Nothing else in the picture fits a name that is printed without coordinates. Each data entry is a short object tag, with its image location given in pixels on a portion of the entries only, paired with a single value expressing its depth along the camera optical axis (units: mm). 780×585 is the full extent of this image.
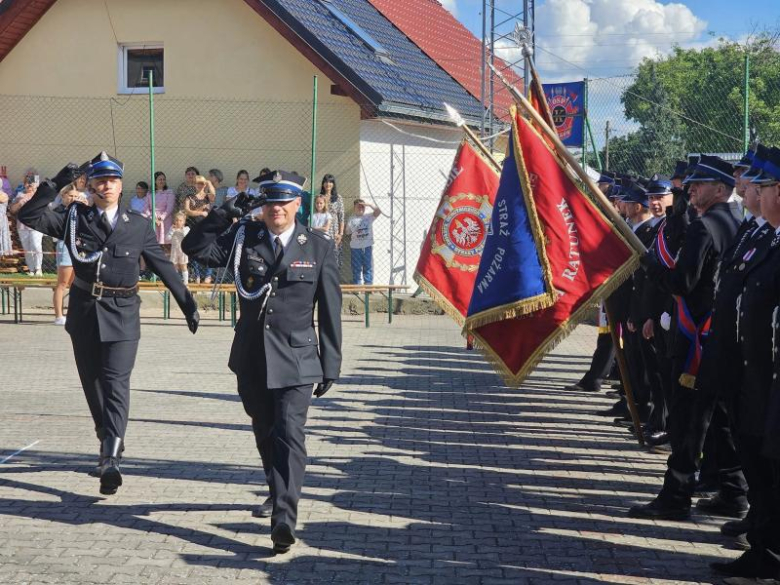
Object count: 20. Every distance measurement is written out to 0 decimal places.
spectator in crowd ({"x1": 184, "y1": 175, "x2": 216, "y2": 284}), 19000
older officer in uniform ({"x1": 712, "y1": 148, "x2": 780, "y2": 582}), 5098
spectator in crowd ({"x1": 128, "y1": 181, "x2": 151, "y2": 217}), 19391
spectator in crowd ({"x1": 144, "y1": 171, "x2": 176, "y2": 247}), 19250
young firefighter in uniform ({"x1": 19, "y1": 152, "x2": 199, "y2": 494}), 7098
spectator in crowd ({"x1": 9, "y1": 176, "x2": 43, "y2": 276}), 18875
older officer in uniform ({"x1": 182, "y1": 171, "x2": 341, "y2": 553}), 5969
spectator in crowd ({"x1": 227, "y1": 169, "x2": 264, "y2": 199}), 19288
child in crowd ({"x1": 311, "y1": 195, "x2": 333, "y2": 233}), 18359
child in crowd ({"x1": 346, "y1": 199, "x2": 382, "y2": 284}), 19031
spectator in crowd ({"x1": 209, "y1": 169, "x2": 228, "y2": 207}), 19641
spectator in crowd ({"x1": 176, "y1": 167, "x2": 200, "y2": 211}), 19672
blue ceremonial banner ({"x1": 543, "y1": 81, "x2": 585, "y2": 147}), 18406
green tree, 15555
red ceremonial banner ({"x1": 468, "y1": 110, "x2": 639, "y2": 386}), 8078
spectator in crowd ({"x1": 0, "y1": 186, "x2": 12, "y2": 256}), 19238
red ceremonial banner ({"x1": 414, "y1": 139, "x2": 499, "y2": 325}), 11219
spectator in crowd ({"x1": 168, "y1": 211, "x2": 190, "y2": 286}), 18656
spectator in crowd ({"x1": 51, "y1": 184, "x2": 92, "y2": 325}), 15905
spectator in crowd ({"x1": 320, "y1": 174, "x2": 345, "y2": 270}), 18750
